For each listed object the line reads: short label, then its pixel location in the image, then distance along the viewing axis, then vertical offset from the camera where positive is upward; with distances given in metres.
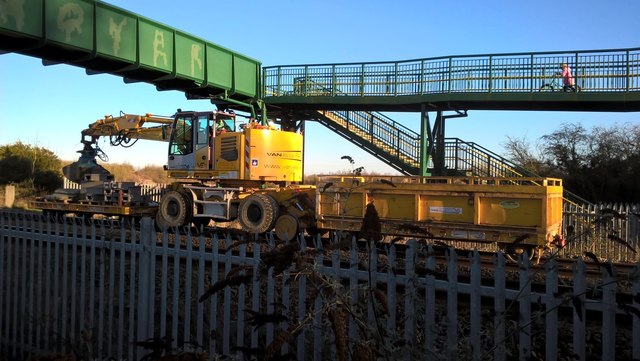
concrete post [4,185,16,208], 29.22 -1.09
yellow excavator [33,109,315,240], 13.92 +0.19
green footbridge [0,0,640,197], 16.05 +3.95
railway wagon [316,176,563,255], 10.02 -0.53
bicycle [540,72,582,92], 18.97 +3.63
